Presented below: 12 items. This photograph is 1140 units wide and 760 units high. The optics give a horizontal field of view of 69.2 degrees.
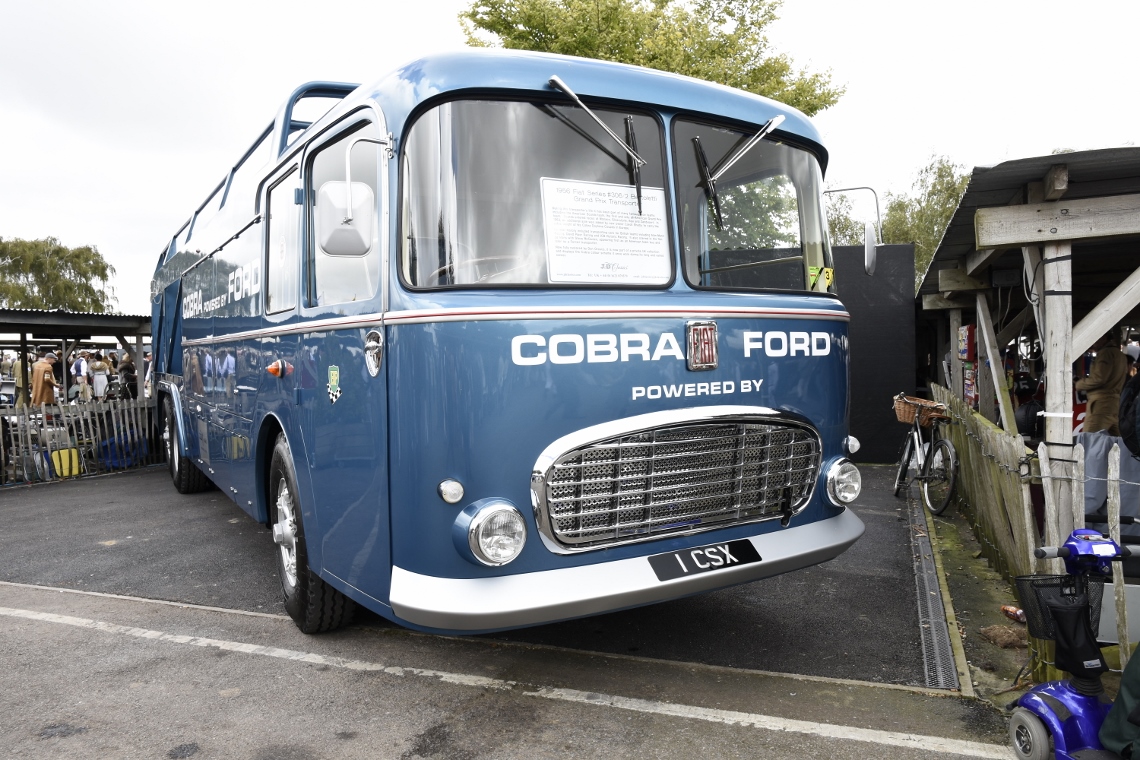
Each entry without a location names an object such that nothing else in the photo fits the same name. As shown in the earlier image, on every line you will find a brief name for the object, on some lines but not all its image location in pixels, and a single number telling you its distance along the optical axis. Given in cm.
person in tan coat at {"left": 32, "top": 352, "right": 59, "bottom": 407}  1309
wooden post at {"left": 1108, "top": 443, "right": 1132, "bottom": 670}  359
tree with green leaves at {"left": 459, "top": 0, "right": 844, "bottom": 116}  1519
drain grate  399
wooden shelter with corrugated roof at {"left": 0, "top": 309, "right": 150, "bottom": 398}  1304
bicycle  793
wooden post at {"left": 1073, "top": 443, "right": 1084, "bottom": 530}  389
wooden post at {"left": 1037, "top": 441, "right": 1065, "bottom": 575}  399
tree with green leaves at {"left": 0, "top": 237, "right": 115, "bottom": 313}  4159
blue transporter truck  333
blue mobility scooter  292
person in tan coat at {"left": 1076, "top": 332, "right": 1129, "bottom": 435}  654
